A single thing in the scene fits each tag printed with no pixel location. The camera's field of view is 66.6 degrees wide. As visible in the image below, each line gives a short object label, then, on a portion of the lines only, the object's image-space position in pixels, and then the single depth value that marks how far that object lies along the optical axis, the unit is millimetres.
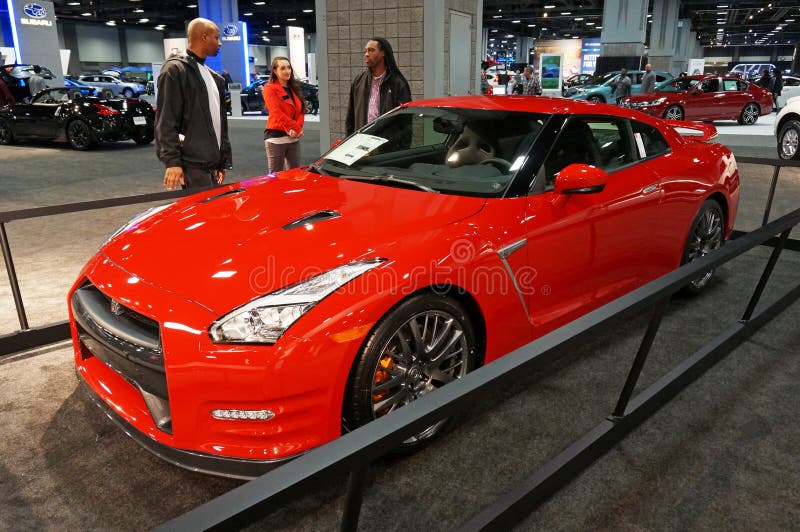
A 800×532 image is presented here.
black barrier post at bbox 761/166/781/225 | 5195
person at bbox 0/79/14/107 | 13211
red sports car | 1893
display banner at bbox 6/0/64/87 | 20203
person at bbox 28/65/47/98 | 14859
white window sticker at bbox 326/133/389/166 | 3234
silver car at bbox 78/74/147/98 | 25781
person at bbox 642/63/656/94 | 16266
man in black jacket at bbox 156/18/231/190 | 3756
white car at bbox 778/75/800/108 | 20609
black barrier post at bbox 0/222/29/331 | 3215
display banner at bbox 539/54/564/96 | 20844
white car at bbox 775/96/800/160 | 9391
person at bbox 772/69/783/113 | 22016
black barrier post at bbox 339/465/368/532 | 1199
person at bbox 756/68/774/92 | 21047
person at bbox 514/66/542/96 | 17000
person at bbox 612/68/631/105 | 17172
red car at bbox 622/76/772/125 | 14711
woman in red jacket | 6088
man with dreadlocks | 5109
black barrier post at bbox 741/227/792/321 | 3270
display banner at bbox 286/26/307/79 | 21109
